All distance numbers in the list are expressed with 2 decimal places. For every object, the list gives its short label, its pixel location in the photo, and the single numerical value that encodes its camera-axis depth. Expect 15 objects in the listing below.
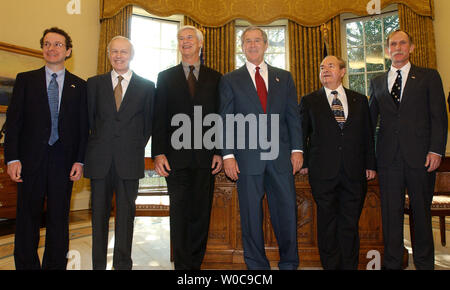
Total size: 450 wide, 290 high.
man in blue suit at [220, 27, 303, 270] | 1.95
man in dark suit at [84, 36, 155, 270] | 2.00
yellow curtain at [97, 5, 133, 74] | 5.49
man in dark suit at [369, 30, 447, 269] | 2.11
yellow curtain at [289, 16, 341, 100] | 5.95
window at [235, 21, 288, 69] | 6.52
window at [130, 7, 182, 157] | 6.16
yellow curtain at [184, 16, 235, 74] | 6.01
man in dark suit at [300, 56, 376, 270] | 2.11
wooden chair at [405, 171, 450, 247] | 2.54
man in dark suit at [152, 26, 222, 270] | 1.98
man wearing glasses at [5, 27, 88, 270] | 1.96
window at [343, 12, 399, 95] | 6.11
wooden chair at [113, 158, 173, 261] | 2.80
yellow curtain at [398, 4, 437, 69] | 5.39
